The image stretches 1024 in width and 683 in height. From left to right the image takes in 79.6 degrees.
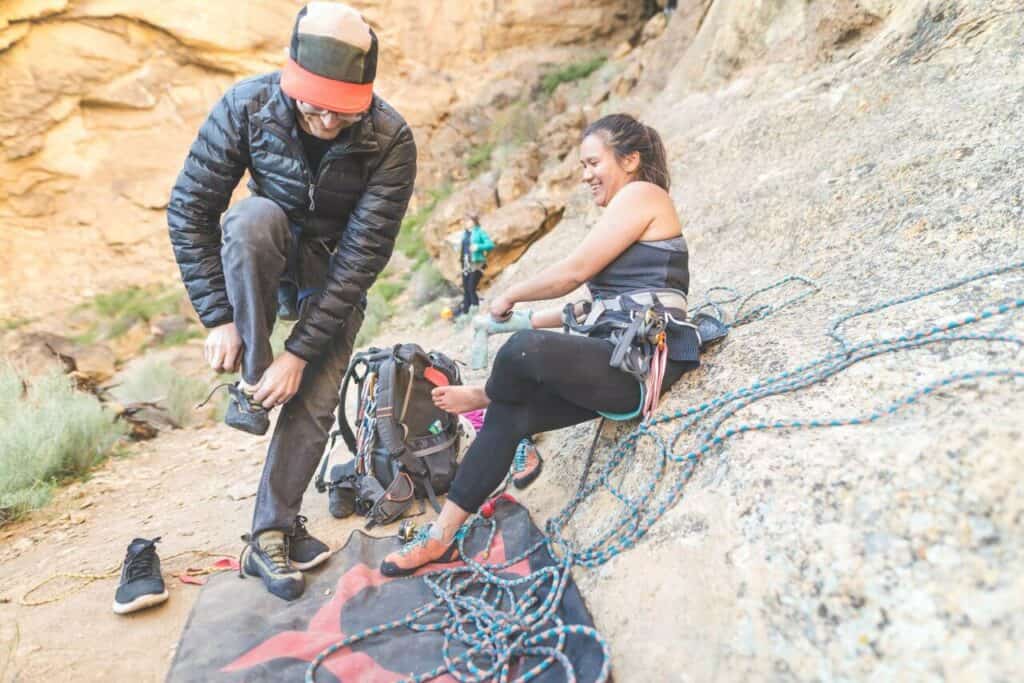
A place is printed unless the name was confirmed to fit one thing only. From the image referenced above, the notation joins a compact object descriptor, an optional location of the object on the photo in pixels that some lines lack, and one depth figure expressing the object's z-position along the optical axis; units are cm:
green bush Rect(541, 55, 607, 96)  1263
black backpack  262
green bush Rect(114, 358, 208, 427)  554
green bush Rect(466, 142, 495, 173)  1234
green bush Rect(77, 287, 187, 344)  1016
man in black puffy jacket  190
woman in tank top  195
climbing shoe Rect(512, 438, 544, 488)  262
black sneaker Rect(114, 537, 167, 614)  205
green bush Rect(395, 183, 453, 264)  1107
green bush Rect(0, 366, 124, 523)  325
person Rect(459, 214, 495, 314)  751
